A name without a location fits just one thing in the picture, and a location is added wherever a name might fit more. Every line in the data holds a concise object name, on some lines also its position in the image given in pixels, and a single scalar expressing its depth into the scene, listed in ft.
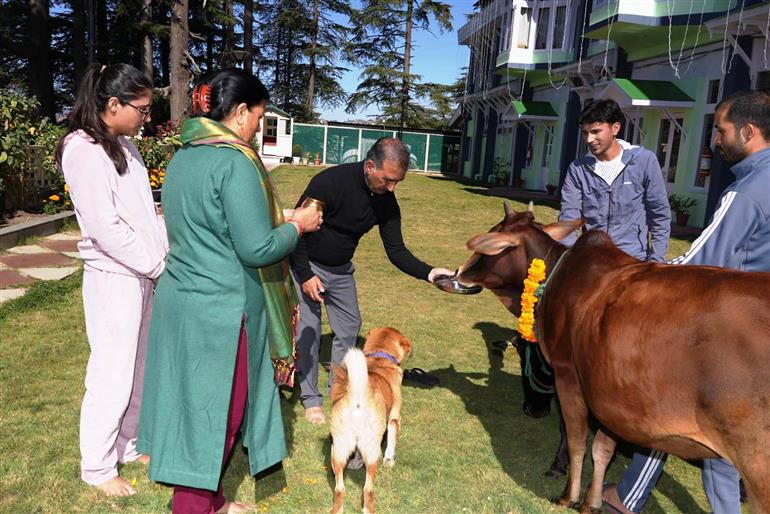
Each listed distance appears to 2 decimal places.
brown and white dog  11.09
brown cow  7.99
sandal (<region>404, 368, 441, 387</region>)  18.81
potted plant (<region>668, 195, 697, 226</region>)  54.95
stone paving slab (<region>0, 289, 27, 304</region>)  23.65
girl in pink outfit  10.28
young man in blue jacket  15.31
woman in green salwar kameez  8.61
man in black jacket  15.05
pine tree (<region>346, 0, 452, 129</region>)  150.41
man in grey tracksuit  9.70
